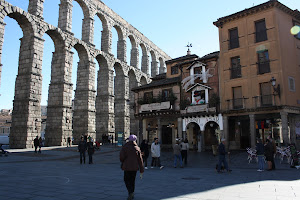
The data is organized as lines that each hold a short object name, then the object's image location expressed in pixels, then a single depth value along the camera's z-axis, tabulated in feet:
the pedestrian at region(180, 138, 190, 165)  48.99
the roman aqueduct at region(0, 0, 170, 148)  86.41
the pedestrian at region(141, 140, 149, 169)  46.16
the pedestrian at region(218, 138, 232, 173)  38.46
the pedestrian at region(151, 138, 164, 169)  46.42
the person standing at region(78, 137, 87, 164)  52.39
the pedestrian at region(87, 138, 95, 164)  52.37
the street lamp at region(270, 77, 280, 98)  65.36
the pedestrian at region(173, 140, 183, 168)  46.85
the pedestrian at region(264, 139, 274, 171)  40.83
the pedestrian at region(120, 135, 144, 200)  20.21
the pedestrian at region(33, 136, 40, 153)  68.41
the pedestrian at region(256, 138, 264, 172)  40.90
